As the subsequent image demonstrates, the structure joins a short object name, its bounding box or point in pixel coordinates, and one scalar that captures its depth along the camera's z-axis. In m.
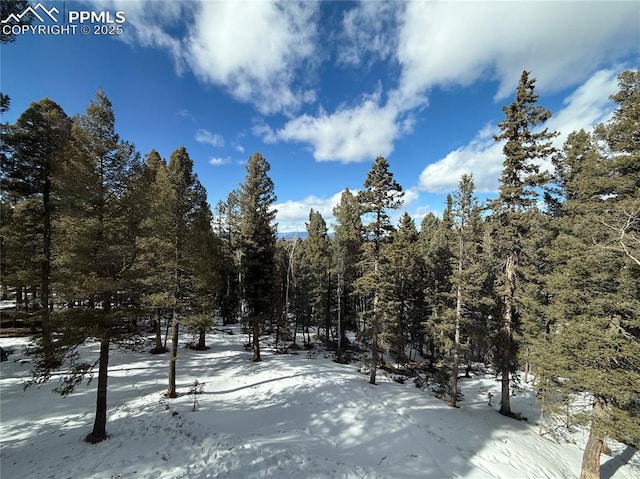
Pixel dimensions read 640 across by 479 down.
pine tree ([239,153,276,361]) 19.81
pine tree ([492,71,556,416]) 14.62
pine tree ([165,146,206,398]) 13.27
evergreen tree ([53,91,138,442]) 9.01
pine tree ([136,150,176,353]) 10.57
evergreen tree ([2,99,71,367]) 14.09
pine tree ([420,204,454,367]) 23.23
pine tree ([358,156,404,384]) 17.80
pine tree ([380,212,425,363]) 23.60
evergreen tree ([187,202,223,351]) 13.60
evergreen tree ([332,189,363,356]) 27.12
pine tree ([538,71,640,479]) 9.22
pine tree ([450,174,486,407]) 15.48
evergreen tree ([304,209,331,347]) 30.05
